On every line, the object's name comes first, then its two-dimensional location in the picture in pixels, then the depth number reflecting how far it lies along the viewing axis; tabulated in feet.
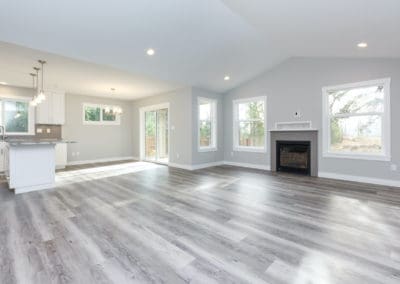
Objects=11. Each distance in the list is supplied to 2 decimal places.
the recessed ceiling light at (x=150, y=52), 13.63
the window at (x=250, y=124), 21.13
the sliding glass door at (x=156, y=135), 24.25
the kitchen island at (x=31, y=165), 12.42
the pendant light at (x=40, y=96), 14.29
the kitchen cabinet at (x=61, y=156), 20.97
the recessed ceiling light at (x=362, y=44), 12.27
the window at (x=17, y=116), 19.29
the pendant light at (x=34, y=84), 14.88
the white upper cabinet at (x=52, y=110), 20.30
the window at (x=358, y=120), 14.52
